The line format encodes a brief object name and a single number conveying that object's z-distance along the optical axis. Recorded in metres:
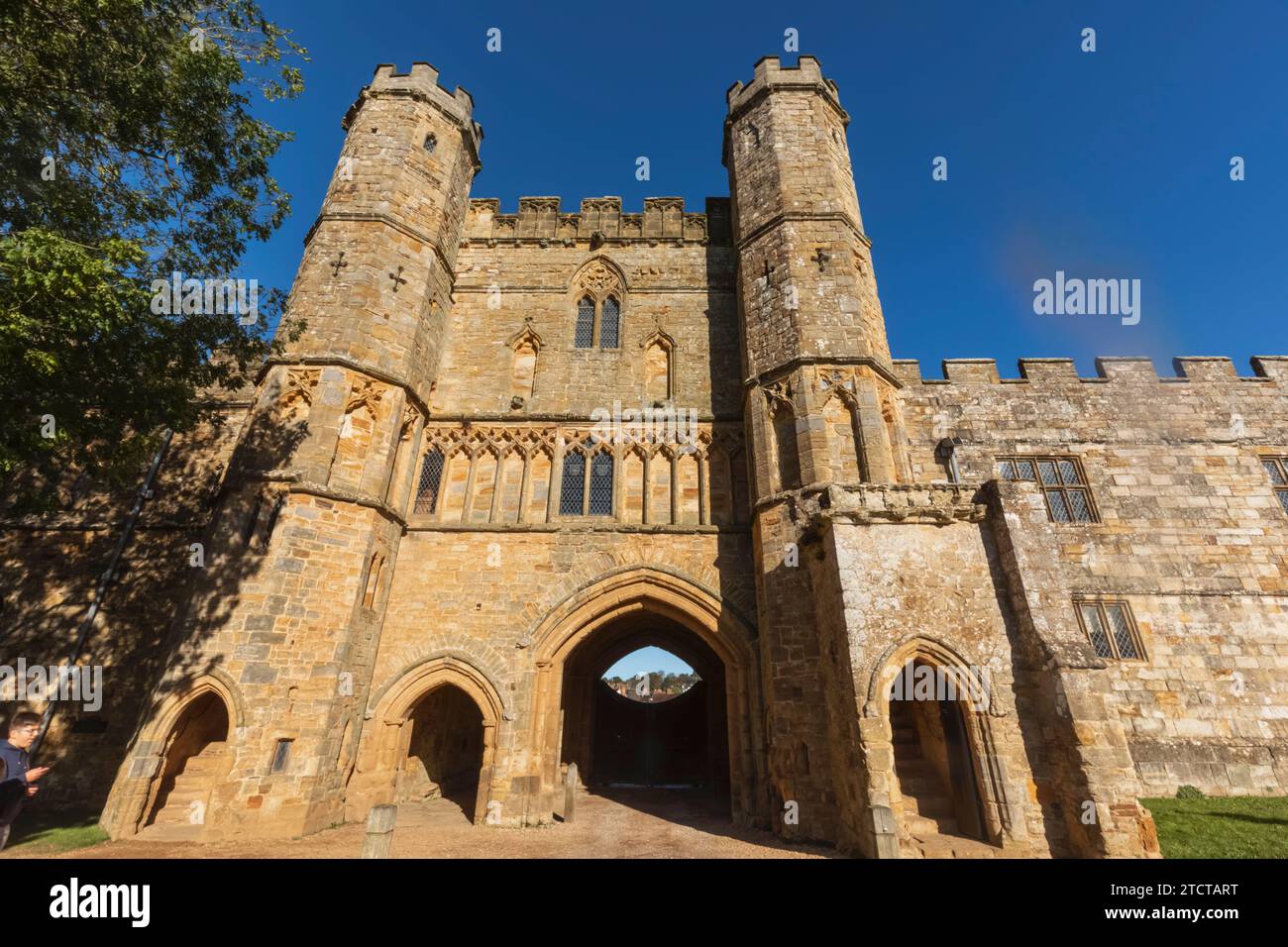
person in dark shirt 5.75
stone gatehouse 7.32
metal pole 10.04
